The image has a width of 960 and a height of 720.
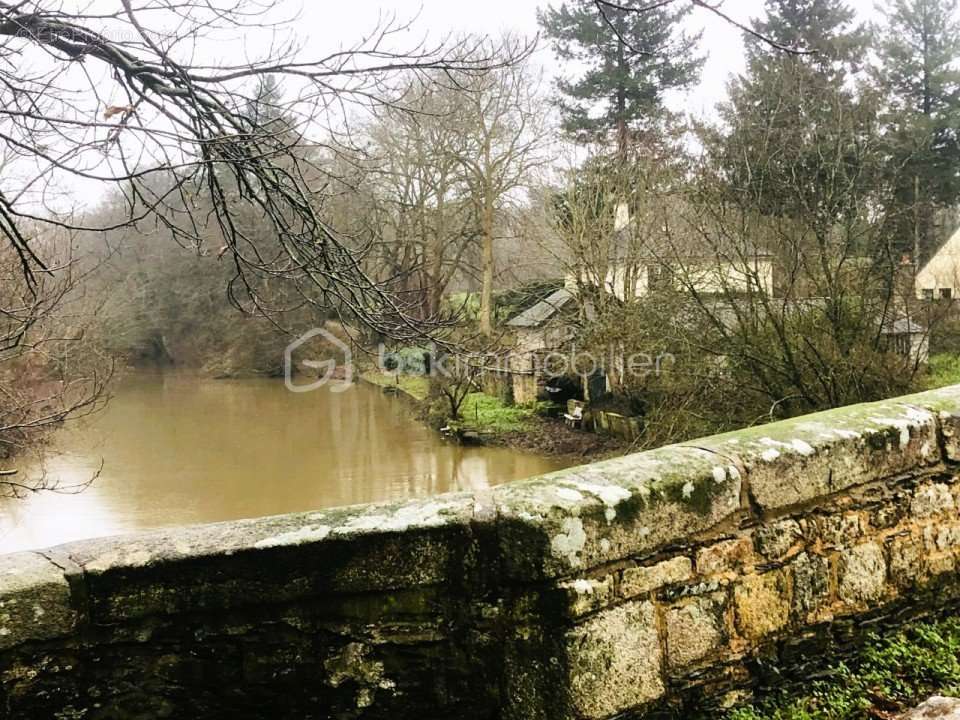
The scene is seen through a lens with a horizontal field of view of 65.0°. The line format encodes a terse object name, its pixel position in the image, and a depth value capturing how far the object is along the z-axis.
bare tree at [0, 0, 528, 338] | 3.37
